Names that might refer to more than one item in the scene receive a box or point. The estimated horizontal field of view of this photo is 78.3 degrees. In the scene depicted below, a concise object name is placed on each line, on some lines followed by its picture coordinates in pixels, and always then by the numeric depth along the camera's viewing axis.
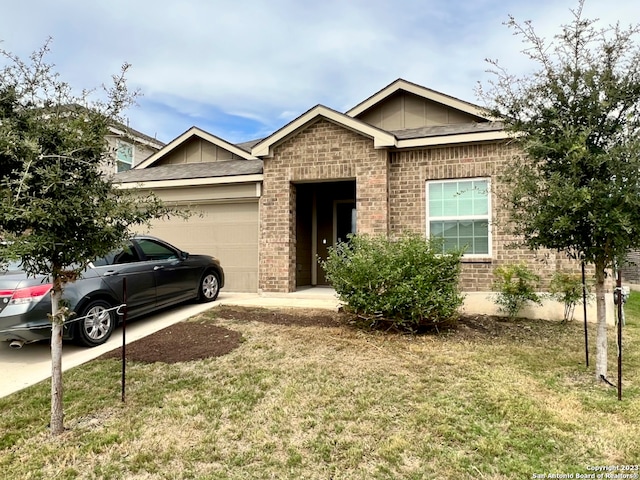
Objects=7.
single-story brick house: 7.57
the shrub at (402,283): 5.67
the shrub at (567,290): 6.32
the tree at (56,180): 2.70
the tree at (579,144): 3.67
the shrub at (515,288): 6.63
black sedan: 4.92
